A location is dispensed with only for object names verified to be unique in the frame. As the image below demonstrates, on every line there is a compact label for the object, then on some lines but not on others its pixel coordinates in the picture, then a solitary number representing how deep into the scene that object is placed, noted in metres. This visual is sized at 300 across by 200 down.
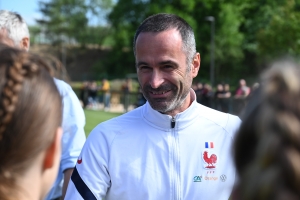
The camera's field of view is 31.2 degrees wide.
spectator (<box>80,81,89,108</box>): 37.75
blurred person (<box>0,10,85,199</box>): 3.89
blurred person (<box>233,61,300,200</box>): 1.17
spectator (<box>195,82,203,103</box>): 27.54
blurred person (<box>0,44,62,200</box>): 1.65
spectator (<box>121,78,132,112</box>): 29.78
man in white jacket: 3.10
